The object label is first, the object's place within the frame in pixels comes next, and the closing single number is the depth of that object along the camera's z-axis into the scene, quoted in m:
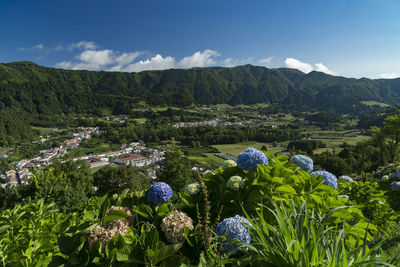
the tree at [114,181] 23.16
